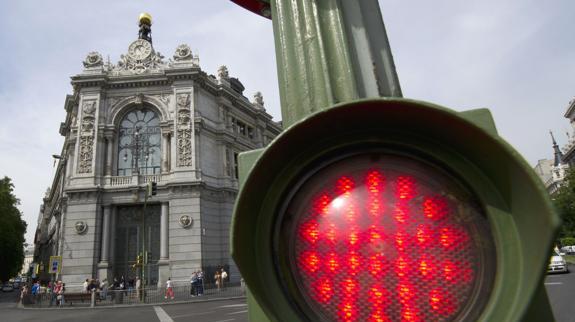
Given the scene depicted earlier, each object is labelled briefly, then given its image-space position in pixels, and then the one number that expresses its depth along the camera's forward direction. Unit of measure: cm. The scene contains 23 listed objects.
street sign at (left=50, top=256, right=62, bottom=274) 1922
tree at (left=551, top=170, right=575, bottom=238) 3311
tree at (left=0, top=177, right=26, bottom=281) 3250
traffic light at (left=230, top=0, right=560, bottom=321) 76
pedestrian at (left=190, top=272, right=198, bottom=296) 2046
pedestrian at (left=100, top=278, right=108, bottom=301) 1972
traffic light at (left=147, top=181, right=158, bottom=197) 1739
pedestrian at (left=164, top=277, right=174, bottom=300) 2013
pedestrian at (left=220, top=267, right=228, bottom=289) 2227
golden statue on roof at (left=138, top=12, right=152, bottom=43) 3291
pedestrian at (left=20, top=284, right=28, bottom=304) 2085
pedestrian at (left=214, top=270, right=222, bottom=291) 2222
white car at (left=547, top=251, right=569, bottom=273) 1821
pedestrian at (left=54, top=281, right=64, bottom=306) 1892
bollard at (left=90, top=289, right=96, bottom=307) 1753
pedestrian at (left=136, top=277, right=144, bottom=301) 1894
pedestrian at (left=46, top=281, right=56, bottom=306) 1950
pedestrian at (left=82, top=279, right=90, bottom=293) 2049
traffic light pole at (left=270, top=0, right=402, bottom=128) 138
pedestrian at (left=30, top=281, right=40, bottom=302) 2097
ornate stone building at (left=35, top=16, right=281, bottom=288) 2288
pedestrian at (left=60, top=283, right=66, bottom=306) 1858
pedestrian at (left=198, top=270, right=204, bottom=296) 2070
